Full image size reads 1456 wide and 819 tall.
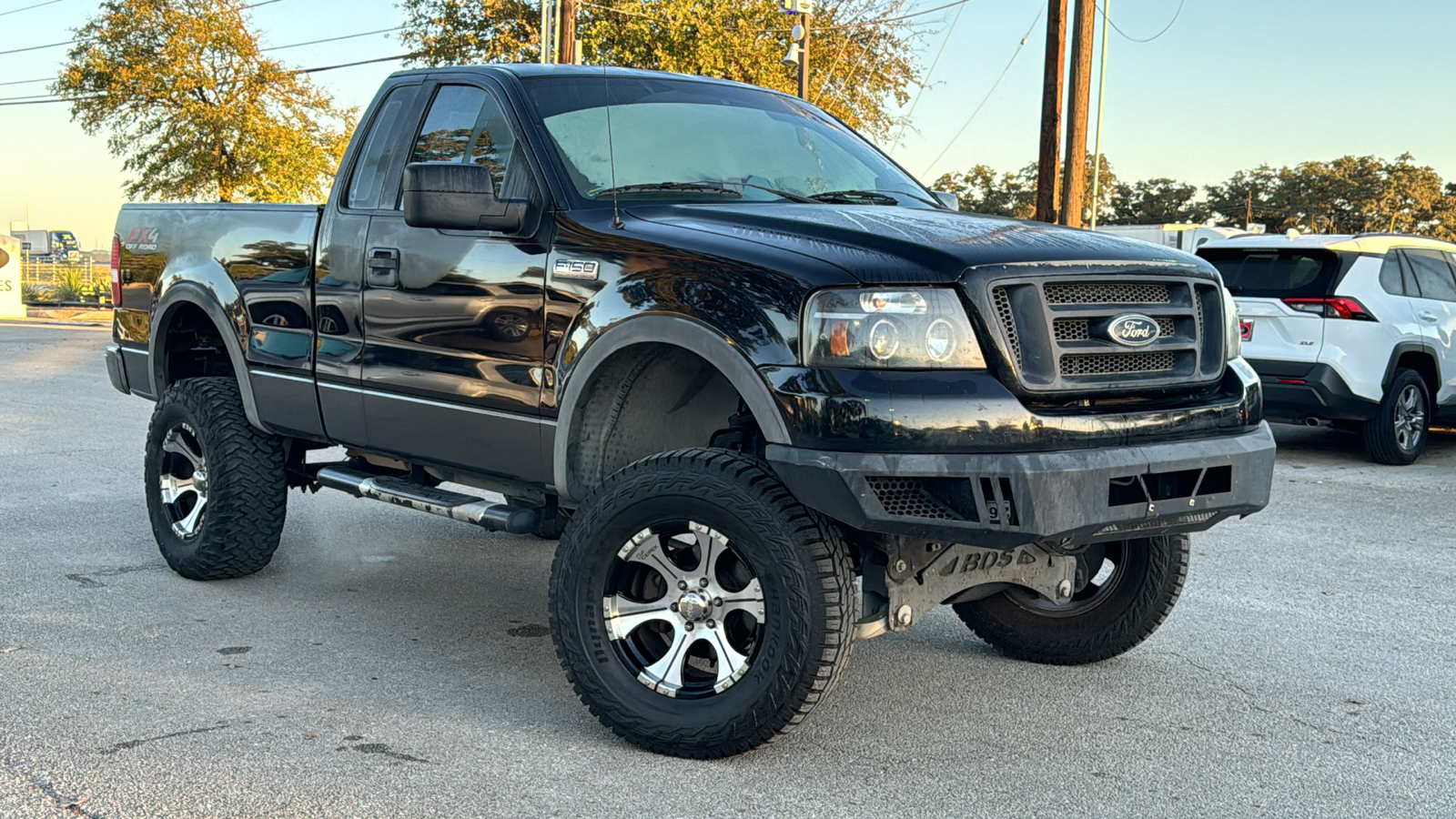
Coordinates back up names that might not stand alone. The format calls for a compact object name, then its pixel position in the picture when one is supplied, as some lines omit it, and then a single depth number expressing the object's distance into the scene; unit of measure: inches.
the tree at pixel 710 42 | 1387.8
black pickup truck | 145.6
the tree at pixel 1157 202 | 3420.3
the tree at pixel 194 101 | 1761.8
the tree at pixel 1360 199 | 2908.5
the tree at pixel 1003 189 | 3070.9
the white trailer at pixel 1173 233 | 1347.2
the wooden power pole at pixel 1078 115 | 680.4
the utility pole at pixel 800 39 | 1083.3
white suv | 414.9
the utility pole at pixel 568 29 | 1092.5
